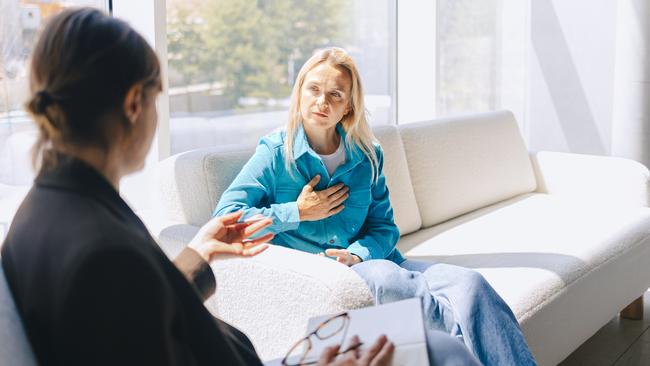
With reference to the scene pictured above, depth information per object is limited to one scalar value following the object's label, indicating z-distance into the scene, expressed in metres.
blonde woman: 2.08
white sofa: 1.93
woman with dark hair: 0.89
